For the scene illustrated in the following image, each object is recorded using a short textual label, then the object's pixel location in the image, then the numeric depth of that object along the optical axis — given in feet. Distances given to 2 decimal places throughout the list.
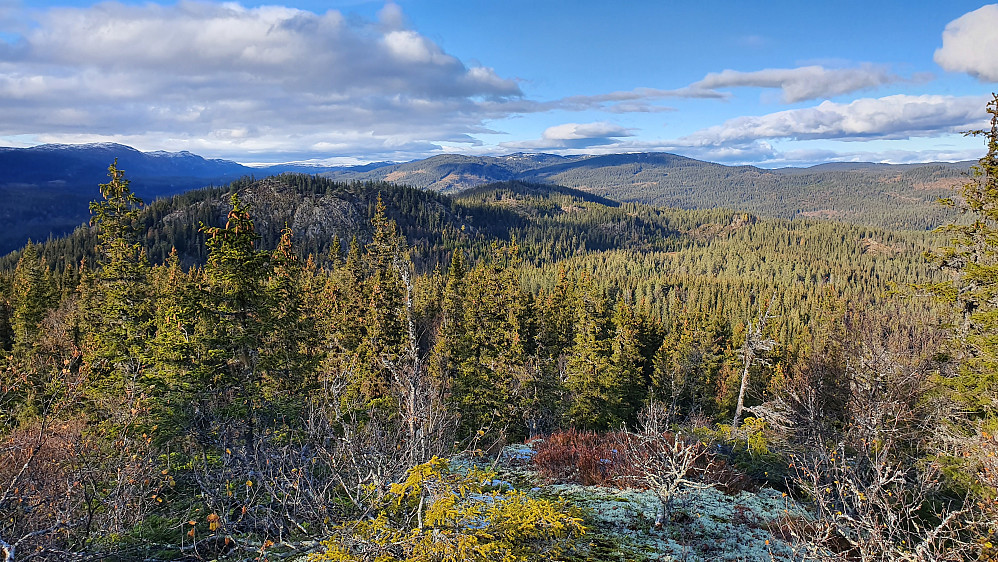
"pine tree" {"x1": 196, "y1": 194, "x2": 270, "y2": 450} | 55.21
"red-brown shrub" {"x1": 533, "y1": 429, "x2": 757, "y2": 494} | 41.11
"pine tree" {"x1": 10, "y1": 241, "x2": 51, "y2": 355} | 115.21
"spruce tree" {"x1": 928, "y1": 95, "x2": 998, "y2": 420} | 50.39
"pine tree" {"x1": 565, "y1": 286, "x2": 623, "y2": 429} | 106.01
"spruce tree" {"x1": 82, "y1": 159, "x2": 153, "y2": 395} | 64.08
